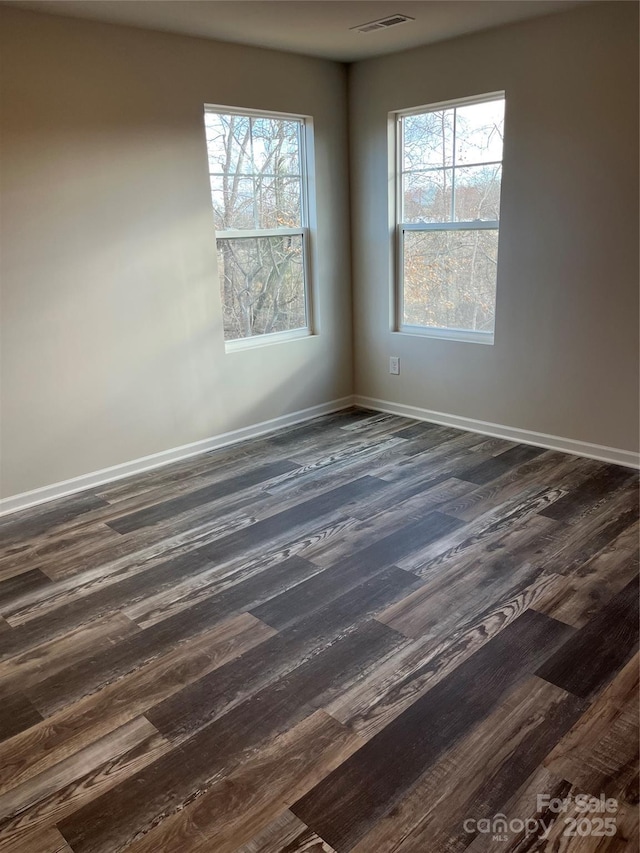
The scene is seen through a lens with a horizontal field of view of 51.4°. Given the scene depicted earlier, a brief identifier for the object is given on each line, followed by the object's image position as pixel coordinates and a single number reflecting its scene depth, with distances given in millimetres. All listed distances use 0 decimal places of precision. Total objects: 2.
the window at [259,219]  4121
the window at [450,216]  4066
